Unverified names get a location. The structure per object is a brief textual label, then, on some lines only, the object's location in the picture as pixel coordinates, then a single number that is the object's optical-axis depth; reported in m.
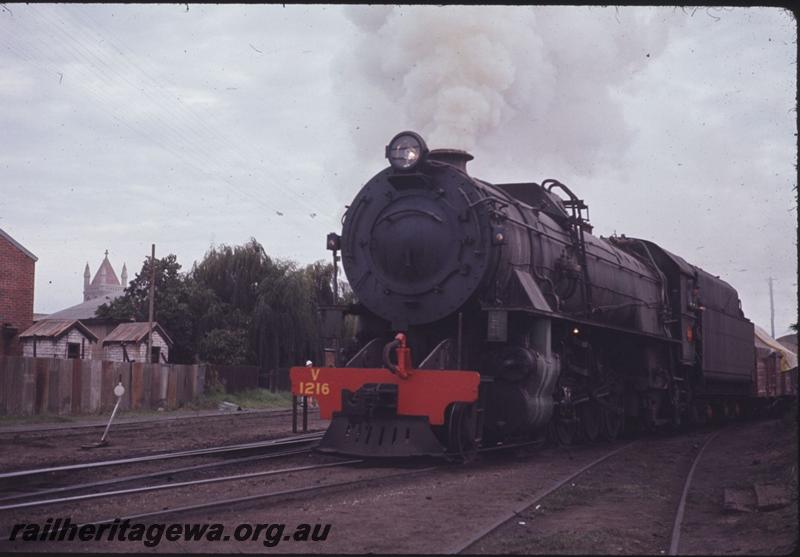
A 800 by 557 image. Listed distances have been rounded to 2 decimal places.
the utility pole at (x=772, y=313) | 83.84
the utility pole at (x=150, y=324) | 35.18
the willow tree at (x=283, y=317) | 39.16
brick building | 29.06
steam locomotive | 10.91
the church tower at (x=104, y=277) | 147.12
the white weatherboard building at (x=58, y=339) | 32.28
